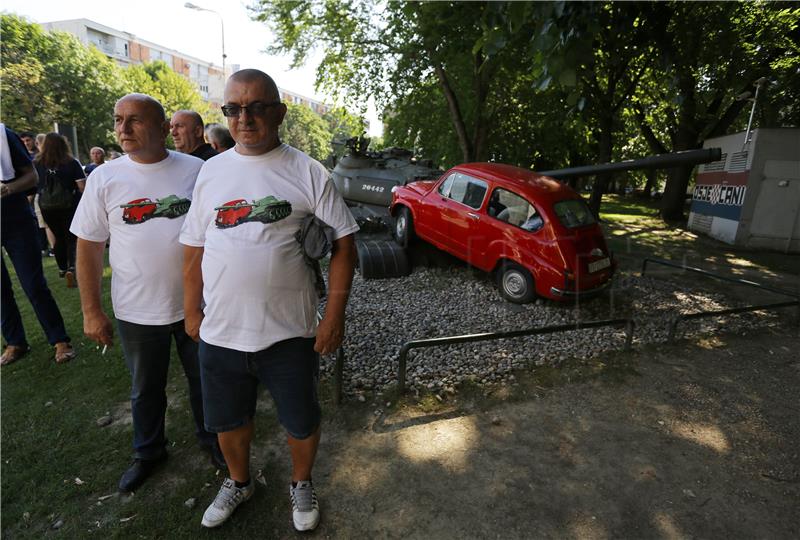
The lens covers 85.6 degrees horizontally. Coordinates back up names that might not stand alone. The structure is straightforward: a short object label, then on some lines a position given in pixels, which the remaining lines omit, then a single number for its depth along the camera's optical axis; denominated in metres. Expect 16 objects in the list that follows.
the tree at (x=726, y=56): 10.45
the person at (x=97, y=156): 8.70
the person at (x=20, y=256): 3.90
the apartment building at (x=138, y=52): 49.84
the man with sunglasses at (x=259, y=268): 2.01
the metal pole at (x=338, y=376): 3.63
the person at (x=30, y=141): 7.00
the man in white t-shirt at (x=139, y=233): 2.44
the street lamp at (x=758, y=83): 11.88
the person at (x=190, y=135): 3.56
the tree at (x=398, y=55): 11.73
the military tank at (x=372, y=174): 9.31
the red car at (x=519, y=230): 5.93
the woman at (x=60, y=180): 6.39
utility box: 11.87
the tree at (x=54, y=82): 25.77
